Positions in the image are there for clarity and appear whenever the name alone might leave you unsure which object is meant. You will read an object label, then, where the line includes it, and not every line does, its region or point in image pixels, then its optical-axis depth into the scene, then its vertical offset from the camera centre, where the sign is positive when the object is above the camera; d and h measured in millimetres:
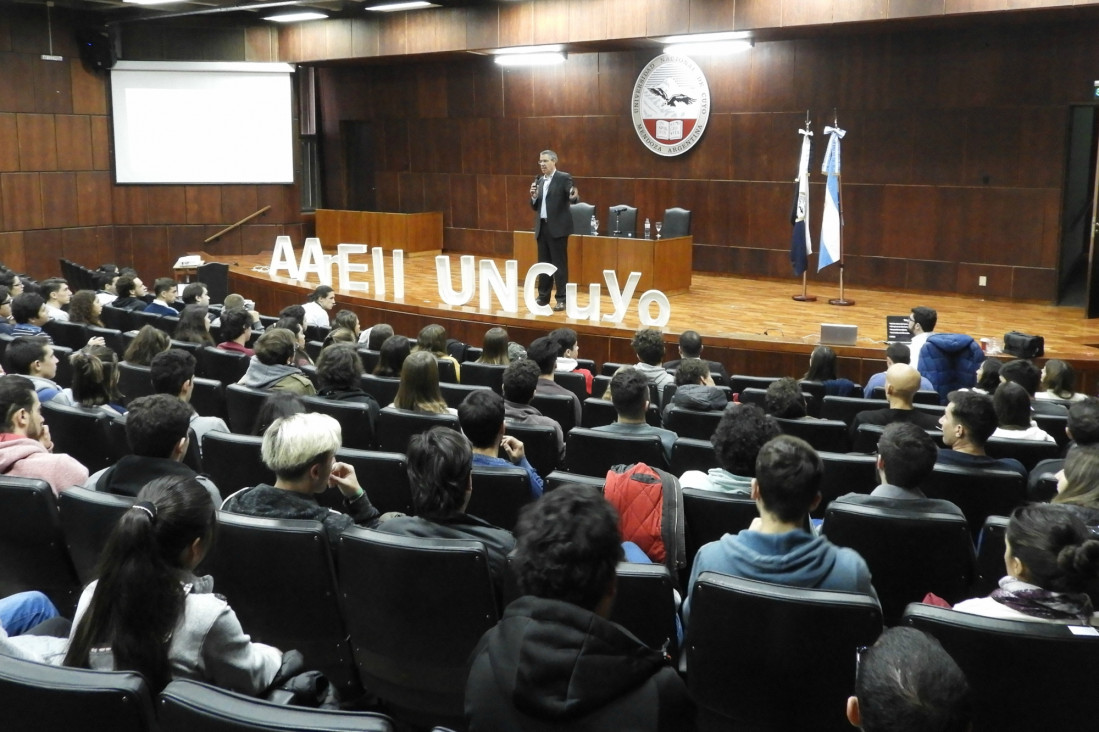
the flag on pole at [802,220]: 10000 +139
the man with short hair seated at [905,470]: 2912 -692
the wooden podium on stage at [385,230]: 14250 -7
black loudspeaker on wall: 13289 +2394
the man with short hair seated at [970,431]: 3541 -702
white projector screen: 13758 +1491
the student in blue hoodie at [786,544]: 2396 -759
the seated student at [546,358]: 5105 -665
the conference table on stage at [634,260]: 10352 -288
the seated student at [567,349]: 6266 -739
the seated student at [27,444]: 3289 -741
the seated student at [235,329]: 5973 -608
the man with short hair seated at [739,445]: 3125 -664
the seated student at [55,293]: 7688 -508
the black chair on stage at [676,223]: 11008 +107
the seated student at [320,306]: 8250 -649
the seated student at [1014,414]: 4172 -752
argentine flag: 9961 +72
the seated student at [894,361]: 5904 -790
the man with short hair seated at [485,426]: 3324 -655
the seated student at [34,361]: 4633 -633
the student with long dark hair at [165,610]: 1896 -747
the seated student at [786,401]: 4410 -740
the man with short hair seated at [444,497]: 2568 -692
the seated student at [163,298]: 8000 -577
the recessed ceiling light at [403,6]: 11723 +2703
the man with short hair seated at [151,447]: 3000 -668
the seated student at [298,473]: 2779 -696
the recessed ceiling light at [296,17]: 13078 +2799
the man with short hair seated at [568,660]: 1495 -651
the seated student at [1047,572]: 2133 -724
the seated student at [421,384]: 4316 -667
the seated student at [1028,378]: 4906 -708
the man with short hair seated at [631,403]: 4027 -693
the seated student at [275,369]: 4922 -701
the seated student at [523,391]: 4289 -698
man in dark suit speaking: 9242 +117
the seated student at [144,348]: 5211 -626
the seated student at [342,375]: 4645 -683
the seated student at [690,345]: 6160 -695
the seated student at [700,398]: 4668 -774
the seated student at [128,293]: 8250 -549
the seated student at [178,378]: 4070 -619
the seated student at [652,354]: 5684 -703
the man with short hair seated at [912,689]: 1445 -665
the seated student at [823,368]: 5969 -800
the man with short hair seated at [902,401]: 4453 -748
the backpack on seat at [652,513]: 2953 -830
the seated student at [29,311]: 6445 -546
